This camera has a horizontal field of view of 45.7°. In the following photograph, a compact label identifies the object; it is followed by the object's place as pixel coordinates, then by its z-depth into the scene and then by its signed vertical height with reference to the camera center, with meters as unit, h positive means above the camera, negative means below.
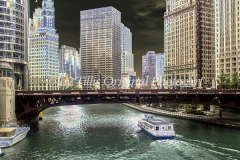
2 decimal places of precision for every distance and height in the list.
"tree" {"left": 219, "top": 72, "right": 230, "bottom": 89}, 133.84 -0.34
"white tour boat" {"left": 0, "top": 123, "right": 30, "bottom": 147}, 60.94 -11.58
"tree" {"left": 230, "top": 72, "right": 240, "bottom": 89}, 126.40 -0.33
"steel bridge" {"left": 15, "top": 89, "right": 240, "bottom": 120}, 83.81 -4.21
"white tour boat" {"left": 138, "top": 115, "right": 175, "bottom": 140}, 68.19 -11.67
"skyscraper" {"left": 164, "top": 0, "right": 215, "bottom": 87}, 192.48 -0.38
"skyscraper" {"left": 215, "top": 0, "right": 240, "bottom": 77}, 164.50 +27.68
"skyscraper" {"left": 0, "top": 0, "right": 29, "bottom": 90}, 118.06 +19.85
